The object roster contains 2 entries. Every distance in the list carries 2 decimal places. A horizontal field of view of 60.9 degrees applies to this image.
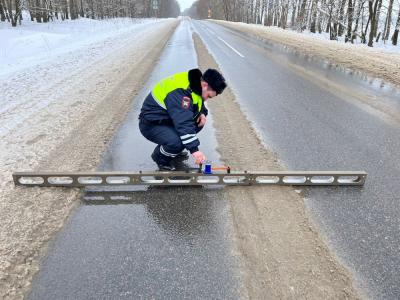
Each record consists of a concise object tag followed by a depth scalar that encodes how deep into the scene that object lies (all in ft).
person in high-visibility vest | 12.00
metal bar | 12.44
